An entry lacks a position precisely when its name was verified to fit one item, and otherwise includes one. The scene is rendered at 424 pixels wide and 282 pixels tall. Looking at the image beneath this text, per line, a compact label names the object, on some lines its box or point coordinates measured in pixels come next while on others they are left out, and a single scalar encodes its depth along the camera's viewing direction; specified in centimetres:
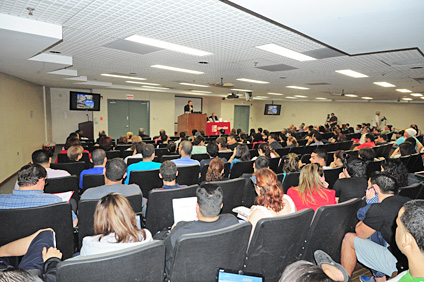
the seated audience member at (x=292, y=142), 741
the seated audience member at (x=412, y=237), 125
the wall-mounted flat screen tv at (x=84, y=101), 1049
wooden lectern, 1295
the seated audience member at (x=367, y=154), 494
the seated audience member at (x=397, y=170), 348
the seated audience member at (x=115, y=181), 270
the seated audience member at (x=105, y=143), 625
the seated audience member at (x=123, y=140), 775
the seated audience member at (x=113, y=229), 159
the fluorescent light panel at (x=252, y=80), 812
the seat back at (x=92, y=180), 346
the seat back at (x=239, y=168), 446
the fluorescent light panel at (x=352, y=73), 597
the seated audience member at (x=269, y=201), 221
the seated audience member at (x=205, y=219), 183
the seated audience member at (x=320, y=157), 464
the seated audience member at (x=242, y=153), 491
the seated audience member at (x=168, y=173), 304
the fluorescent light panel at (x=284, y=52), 391
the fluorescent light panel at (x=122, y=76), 801
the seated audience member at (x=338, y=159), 490
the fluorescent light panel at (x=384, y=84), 776
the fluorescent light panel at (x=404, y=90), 985
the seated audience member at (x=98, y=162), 381
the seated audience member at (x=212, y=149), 526
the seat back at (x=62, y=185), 307
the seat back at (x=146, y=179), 362
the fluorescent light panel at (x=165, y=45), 365
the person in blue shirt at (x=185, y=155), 446
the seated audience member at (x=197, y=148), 643
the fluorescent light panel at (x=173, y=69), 613
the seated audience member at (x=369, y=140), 741
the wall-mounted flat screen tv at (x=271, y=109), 1836
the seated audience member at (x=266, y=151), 527
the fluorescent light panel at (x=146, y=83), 1026
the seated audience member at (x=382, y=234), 222
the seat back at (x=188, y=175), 399
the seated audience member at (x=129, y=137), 839
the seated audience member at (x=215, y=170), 366
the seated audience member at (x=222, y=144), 658
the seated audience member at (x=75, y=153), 483
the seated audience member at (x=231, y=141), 754
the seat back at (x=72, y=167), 407
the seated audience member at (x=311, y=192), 274
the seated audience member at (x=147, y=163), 407
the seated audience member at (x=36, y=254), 152
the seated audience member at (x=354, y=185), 321
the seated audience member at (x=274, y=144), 690
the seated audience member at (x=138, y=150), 531
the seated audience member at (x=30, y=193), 222
